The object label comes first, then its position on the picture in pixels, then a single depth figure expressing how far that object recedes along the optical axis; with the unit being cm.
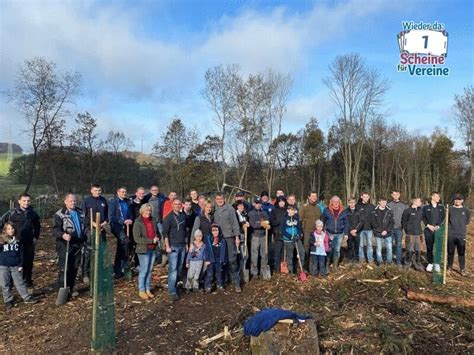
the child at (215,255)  803
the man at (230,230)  813
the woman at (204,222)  815
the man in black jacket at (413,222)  954
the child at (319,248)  875
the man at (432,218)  956
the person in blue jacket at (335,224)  927
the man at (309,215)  923
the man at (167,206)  939
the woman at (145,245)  744
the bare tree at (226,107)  3222
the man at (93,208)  810
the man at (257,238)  871
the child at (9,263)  711
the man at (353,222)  965
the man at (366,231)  954
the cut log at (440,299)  711
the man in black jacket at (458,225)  933
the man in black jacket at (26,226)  762
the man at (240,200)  920
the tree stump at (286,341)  473
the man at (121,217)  846
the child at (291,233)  877
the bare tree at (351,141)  3597
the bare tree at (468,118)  3541
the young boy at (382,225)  942
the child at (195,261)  796
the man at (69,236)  733
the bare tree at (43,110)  2414
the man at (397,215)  980
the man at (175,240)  768
